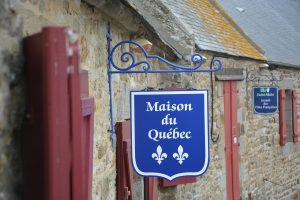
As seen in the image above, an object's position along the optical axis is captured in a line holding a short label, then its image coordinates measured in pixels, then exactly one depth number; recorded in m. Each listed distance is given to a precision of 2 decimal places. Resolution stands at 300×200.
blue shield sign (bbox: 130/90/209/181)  6.12
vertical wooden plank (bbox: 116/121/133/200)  6.52
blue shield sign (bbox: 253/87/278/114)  14.22
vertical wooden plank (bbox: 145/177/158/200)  8.17
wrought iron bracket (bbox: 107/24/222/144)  6.08
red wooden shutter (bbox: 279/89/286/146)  17.29
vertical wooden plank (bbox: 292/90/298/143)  18.61
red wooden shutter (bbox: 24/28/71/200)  2.44
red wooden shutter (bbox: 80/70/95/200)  4.01
